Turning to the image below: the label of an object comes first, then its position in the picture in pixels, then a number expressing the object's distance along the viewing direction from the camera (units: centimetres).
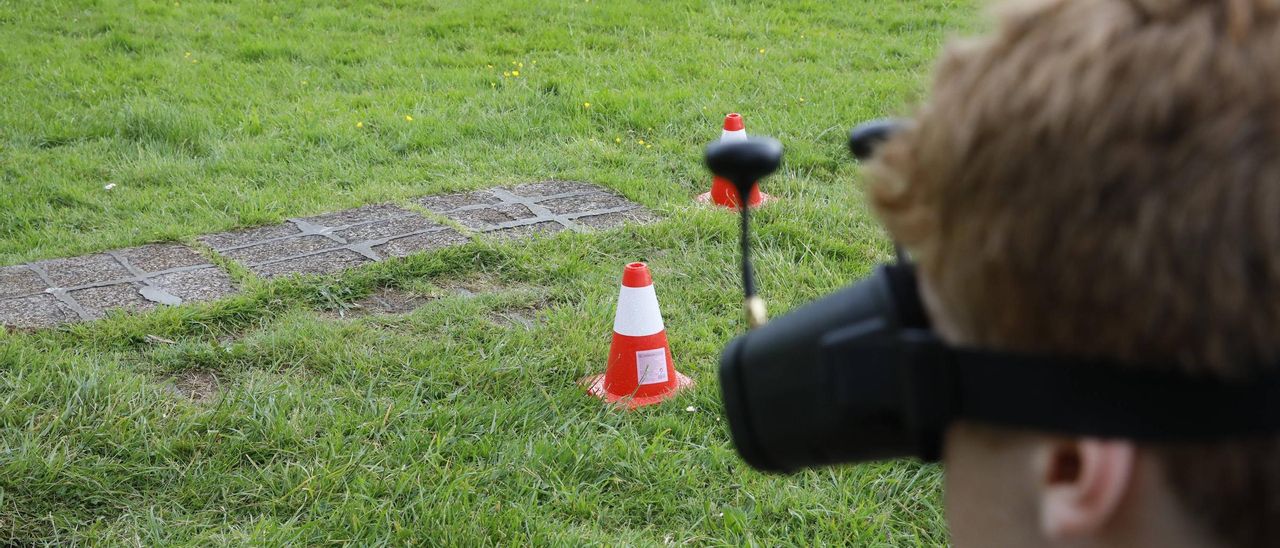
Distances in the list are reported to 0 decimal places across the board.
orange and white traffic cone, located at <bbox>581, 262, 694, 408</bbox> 333
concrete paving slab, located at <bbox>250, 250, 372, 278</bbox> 426
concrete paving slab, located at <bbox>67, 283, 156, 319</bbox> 390
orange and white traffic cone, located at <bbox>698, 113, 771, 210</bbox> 499
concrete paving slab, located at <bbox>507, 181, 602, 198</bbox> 523
